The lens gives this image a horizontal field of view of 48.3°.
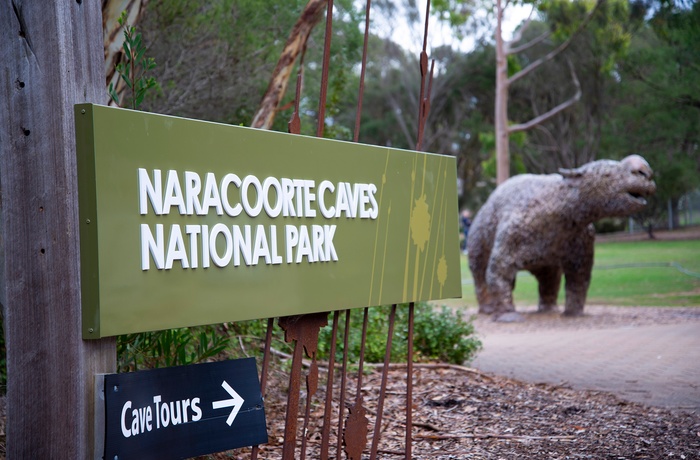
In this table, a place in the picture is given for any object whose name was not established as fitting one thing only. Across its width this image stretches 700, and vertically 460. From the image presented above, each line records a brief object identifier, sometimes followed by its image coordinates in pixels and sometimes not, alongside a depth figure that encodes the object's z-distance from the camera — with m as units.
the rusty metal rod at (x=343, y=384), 3.62
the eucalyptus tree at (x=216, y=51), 8.38
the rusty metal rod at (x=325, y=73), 3.44
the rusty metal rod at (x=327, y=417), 3.58
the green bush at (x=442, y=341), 8.09
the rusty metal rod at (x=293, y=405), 3.46
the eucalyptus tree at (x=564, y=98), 32.78
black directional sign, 2.70
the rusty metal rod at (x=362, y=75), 3.57
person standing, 30.05
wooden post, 2.59
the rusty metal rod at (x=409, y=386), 4.04
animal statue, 12.16
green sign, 2.65
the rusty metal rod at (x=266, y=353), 3.29
